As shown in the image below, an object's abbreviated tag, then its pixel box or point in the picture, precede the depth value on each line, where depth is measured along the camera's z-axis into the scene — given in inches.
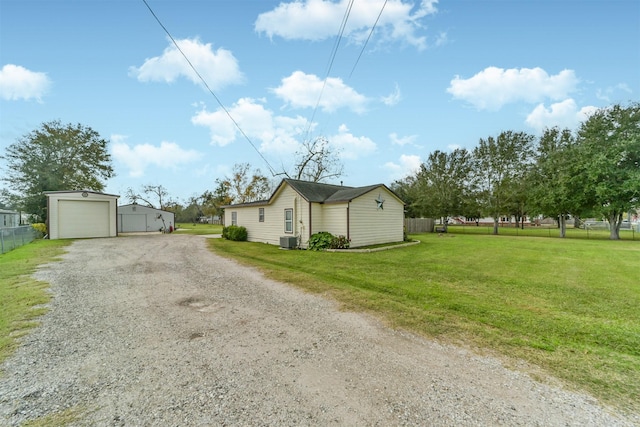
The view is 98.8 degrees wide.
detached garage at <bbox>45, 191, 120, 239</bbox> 662.5
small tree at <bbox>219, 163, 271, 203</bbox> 1498.5
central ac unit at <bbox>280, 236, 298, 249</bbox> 553.9
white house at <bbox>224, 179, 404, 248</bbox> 550.9
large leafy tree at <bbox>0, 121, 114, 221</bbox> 873.5
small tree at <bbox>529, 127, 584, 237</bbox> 838.5
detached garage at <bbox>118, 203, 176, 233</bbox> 1078.1
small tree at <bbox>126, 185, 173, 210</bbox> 1749.5
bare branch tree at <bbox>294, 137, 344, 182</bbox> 1195.3
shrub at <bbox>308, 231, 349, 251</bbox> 526.9
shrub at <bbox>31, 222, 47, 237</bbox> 740.2
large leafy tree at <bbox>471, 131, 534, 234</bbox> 1019.3
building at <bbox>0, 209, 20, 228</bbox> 872.9
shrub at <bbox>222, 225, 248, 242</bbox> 709.3
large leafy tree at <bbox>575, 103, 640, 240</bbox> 745.4
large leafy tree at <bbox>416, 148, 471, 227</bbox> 1127.6
